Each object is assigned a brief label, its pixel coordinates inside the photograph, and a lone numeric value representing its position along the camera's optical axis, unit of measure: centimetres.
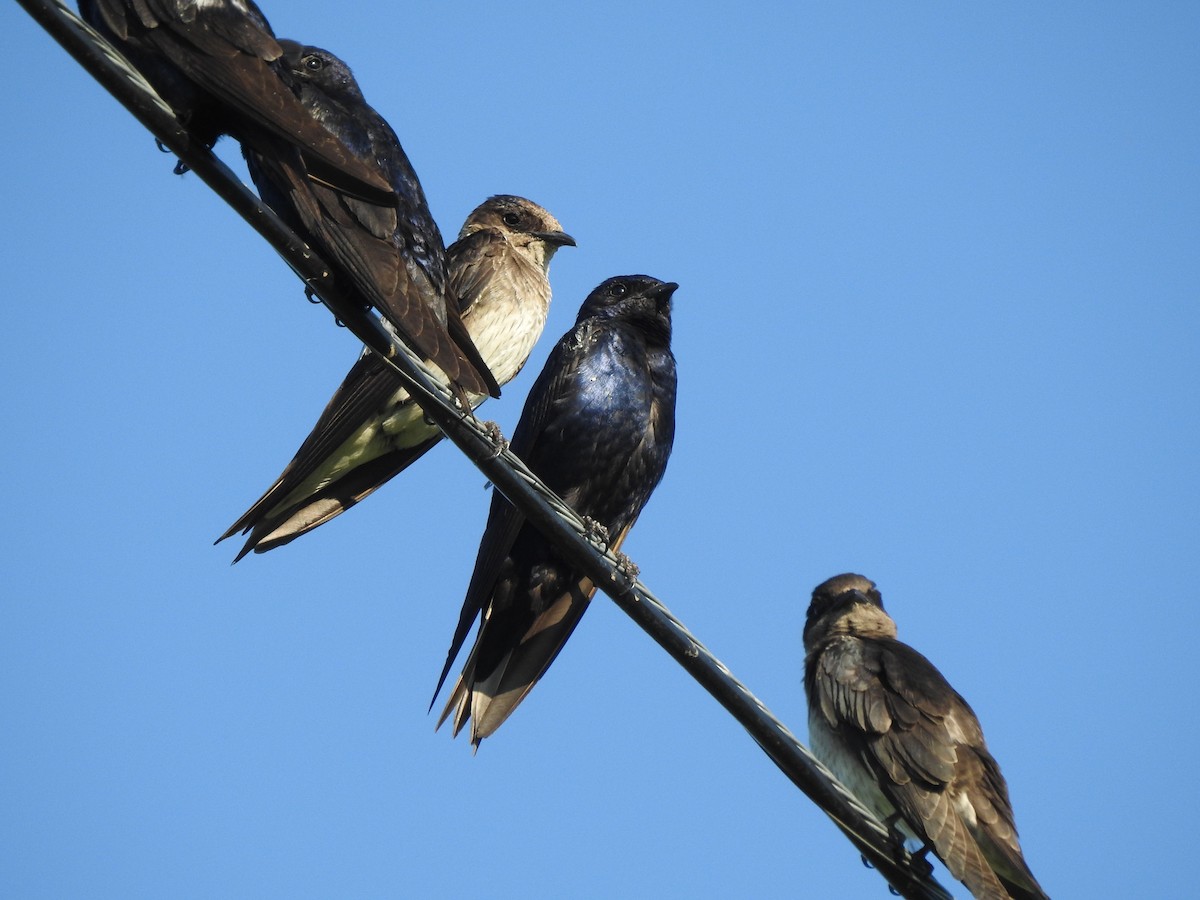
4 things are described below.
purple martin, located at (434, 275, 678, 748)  1274
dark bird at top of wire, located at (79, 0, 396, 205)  802
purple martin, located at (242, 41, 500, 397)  793
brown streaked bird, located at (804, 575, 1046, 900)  1166
